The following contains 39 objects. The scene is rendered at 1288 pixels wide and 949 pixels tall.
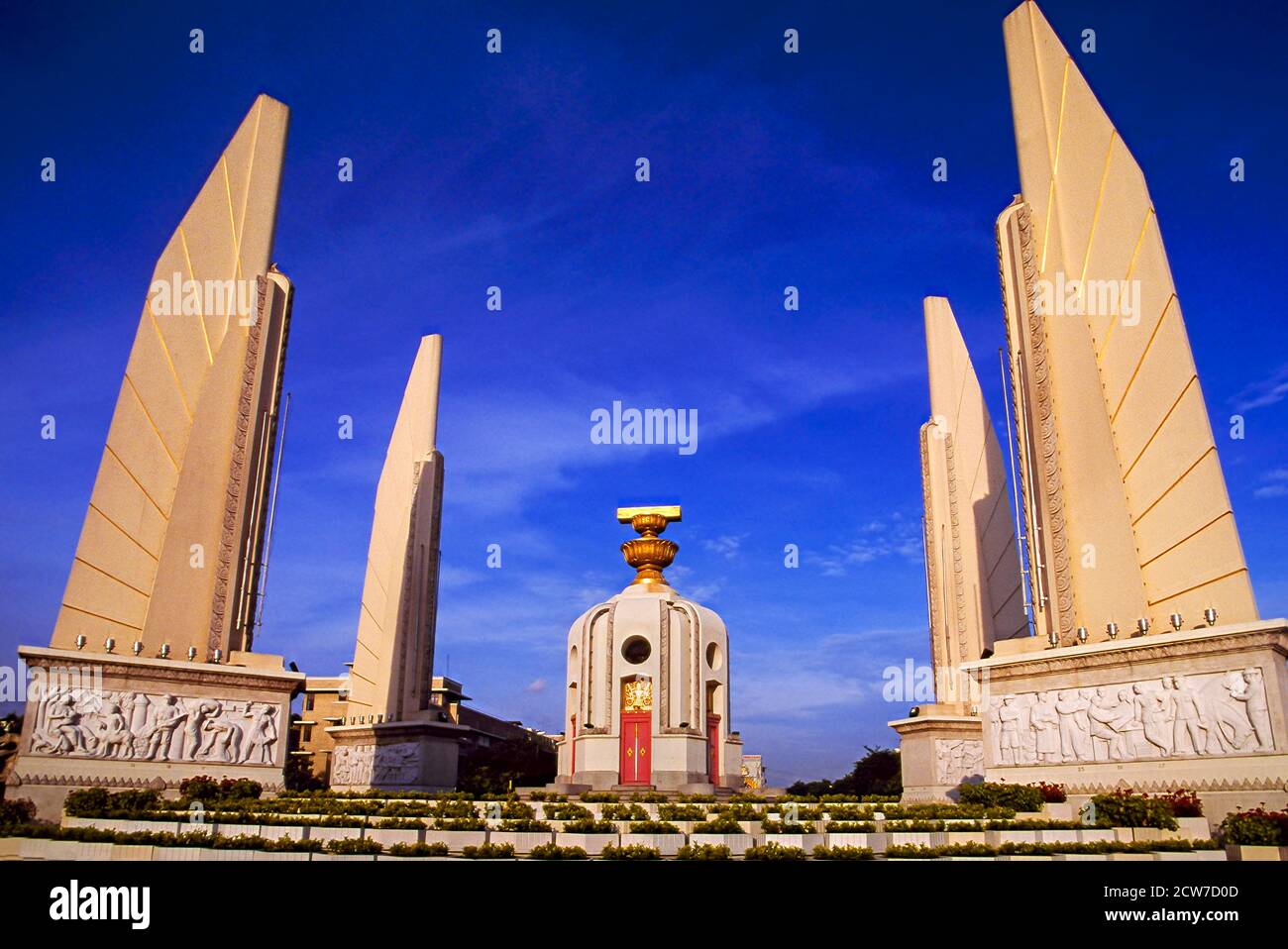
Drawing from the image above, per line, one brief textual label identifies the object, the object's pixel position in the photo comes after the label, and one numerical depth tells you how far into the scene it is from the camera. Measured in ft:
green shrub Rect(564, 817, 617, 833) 49.21
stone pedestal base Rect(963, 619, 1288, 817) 49.47
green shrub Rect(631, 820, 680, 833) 49.29
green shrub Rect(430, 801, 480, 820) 55.52
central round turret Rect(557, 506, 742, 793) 99.25
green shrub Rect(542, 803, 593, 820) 55.93
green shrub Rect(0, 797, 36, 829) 52.06
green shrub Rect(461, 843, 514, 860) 43.50
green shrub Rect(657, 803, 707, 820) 54.54
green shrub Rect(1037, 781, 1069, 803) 55.06
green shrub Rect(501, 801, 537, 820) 54.90
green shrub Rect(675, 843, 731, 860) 41.60
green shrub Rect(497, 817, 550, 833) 49.85
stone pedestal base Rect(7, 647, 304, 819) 58.95
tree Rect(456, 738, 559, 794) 114.88
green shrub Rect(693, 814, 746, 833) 49.57
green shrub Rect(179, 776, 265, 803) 58.44
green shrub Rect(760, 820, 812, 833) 48.98
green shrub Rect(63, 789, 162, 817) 51.88
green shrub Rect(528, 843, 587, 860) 43.65
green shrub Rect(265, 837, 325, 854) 41.01
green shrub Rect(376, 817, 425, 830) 49.53
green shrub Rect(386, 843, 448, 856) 42.80
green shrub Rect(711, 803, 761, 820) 52.90
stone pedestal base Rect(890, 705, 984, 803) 90.17
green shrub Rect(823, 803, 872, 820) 55.36
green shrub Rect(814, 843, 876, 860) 42.63
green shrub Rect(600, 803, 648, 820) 57.57
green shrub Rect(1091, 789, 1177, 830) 47.11
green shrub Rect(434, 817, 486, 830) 50.11
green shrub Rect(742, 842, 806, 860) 42.91
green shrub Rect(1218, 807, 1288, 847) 41.93
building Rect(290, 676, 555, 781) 168.35
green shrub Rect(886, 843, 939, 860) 43.19
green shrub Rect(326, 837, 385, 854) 42.47
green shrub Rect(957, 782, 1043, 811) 54.85
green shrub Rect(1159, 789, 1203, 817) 48.55
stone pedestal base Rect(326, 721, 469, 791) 101.65
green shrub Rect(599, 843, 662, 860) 42.45
